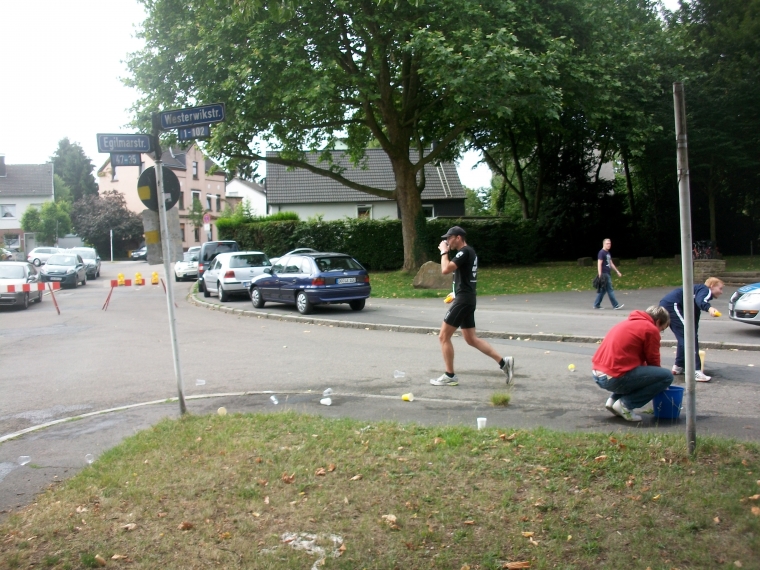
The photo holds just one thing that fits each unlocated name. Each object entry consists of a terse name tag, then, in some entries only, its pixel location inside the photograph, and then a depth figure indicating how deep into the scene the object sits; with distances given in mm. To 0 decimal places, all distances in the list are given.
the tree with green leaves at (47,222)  65875
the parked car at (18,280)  23094
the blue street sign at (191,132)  7496
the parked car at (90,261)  42688
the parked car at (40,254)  47281
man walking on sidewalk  17406
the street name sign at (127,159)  7504
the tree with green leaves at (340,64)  20672
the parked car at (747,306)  12445
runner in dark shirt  8789
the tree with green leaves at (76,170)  95688
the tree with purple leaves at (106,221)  67312
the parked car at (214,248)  32625
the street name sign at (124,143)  7258
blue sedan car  18438
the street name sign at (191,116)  7402
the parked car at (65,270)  34688
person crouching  6667
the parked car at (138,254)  65975
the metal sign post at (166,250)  7207
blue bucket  6734
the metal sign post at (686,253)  4957
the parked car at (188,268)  38562
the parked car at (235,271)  23328
